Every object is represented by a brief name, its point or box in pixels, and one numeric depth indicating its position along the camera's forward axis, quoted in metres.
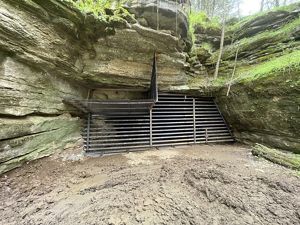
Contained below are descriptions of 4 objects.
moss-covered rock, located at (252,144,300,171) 3.26
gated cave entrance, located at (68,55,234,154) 4.88
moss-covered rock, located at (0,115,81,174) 2.79
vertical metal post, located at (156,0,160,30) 4.46
